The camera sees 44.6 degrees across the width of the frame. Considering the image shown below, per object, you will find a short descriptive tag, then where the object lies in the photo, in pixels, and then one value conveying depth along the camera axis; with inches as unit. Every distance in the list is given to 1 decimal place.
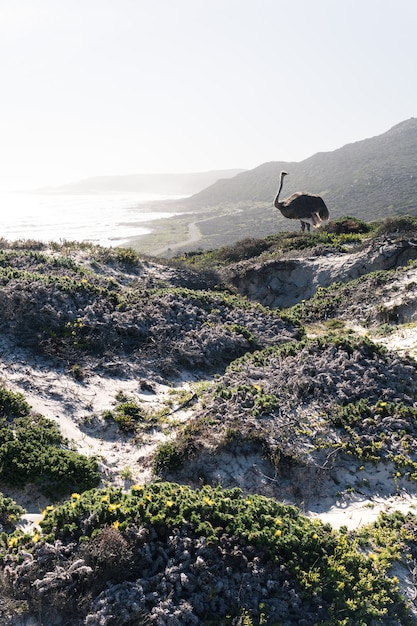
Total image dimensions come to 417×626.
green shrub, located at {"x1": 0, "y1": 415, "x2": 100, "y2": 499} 344.2
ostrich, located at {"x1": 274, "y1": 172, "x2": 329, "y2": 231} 1146.7
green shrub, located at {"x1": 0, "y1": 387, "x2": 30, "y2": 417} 414.6
